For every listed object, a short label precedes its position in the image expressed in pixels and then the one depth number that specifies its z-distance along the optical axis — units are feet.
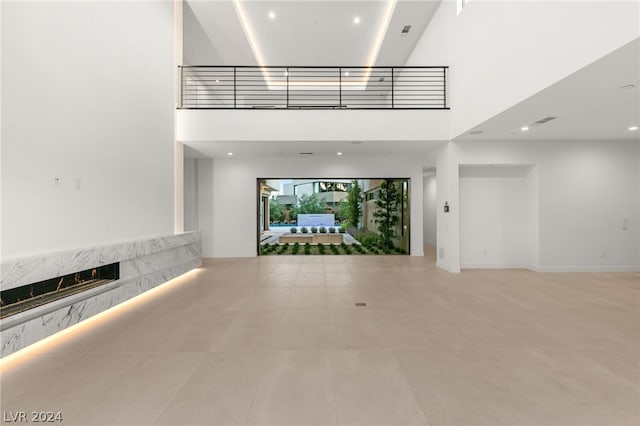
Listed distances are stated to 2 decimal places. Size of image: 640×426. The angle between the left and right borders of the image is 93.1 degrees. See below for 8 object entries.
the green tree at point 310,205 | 38.53
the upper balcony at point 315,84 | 31.71
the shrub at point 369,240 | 36.75
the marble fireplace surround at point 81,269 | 9.58
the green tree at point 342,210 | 39.20
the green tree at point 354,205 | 38.17
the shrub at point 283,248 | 34.01
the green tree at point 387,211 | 34.47
